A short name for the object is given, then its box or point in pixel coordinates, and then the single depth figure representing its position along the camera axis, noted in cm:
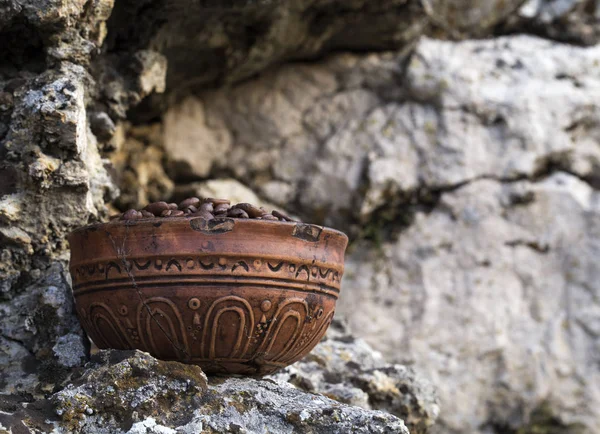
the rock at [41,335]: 226
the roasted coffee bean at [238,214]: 219
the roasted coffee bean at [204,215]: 212
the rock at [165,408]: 187
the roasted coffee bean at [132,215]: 220
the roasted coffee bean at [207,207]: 221
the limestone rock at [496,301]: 390
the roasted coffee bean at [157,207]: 225
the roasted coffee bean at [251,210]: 223
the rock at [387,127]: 411
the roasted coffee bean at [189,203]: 228
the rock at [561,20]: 461
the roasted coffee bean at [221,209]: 222
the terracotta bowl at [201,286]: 209
